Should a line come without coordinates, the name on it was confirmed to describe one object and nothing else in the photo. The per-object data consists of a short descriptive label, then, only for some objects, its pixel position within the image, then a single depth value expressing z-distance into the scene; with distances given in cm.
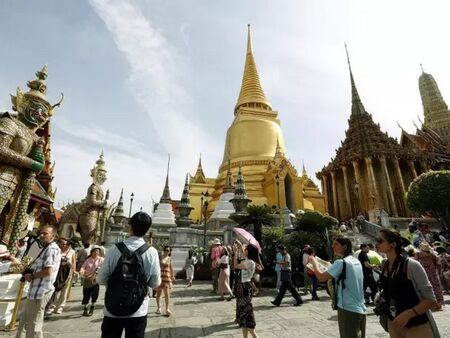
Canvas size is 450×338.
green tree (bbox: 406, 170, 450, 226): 1761
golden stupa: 2498
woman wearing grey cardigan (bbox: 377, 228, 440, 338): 214
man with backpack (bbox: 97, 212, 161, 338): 216
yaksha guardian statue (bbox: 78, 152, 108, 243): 1233
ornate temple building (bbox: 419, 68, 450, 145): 3572
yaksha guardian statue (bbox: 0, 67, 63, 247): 600
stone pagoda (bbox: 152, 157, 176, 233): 1892
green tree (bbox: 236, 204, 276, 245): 1088
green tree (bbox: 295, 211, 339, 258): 1142
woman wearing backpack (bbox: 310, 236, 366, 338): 276
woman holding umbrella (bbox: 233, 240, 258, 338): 375
